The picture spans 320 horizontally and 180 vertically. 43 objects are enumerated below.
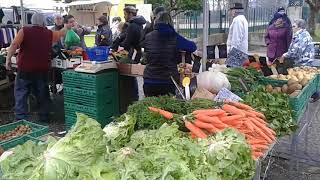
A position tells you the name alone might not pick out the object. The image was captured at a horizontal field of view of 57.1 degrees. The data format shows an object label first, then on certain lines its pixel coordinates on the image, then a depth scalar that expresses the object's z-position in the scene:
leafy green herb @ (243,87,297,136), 2.68
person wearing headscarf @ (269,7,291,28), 6.14
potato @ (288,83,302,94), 3.22
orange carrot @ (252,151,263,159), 2.11
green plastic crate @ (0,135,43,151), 2.70
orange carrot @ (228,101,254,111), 2.63
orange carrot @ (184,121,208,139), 2.19
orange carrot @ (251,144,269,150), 2.23
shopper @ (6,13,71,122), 4.50
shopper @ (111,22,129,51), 5.57
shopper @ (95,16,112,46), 6.88
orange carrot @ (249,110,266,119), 2.60
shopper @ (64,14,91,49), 6.20
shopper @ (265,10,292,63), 6.08
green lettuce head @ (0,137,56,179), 1.43
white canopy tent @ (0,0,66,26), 12.85
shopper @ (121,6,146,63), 5.10
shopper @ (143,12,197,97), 3.73
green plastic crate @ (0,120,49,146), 2.90
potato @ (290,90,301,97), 3.03
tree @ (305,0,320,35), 13.75
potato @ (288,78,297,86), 3.30
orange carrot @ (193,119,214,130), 2.27
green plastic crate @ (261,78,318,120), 2.86
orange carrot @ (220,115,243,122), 2.41
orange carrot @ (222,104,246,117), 2.50
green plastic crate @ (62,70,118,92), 4.32
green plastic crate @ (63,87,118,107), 4.35
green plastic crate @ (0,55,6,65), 5.29
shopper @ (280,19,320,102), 4.78
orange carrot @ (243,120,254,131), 2.39
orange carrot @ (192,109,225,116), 2.40
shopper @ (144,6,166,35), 5.03
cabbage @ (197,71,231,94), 3.15
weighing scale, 4.32
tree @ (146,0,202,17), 15.98
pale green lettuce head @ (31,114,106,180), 1.37
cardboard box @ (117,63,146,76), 4.53
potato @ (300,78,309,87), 3.39
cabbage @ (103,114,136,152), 2.02
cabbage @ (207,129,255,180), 1.78
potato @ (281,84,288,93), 3.25
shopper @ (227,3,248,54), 5.61
